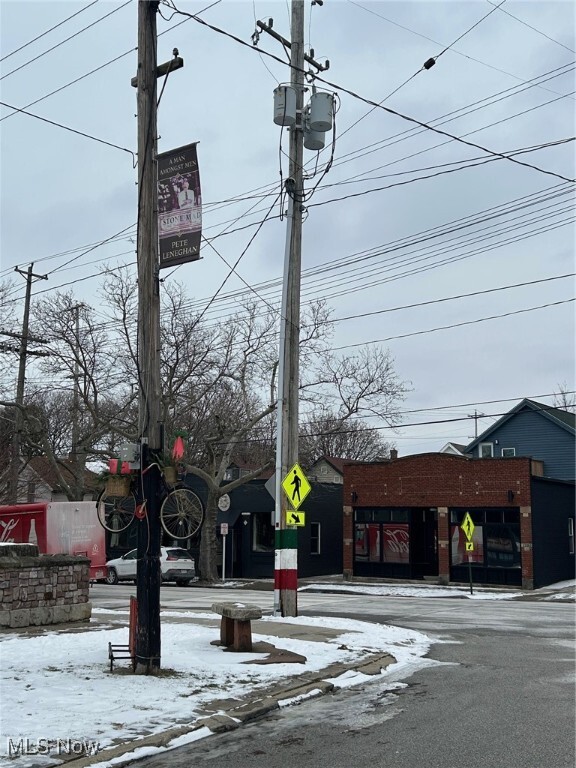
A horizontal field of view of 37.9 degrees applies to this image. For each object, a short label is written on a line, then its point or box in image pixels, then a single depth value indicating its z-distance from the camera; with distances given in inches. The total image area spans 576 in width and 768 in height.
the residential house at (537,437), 1656.0
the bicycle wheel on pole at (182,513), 403.1
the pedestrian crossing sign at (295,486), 646.5
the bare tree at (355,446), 2610.7
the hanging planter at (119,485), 399.5
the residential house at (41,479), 1874.5
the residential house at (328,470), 1835.6
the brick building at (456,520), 1246.9
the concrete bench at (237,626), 442.0
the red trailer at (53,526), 1015.0
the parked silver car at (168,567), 1307.8
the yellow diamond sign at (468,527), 1073.5
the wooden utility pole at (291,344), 654.5
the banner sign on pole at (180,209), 421.1
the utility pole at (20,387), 1258.6
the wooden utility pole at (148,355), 388.8
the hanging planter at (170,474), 394.5
